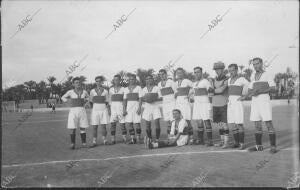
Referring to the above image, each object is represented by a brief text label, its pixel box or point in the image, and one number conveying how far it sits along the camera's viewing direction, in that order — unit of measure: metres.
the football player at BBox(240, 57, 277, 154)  8.84
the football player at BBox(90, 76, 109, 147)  11.51
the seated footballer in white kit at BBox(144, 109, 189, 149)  10.43
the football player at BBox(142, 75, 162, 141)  11.51
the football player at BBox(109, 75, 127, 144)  11.75
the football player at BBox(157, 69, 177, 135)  11.41
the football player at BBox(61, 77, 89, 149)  11.07
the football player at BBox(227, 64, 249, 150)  9.45
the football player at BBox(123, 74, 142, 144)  11.67
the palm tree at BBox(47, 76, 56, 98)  72.12
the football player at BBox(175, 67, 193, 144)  11.12
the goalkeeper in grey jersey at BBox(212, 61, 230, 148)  9.91
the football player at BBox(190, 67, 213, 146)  10.36
